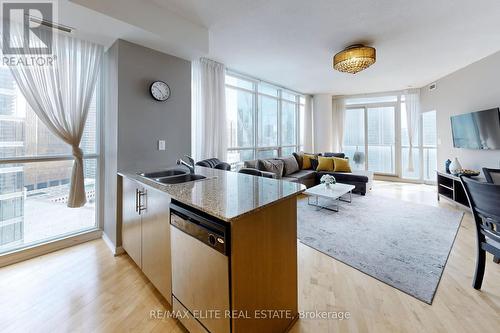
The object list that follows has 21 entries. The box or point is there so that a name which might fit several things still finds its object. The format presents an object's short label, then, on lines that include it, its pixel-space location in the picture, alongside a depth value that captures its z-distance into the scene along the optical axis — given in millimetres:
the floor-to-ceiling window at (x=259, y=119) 4668
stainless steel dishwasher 1095
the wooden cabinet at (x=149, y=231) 1583
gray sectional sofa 4609
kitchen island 1093
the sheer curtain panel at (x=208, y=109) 3758
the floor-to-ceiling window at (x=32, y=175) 2262
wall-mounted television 3551
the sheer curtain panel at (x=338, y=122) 7297
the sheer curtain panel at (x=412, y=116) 6234
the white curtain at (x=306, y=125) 6988
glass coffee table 3764
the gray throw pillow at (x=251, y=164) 4457
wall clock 2635
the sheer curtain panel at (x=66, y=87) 2240
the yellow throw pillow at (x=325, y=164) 5535
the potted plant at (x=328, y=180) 4105
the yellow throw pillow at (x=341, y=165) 5359
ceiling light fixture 3074
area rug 2068
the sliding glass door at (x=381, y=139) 6715
